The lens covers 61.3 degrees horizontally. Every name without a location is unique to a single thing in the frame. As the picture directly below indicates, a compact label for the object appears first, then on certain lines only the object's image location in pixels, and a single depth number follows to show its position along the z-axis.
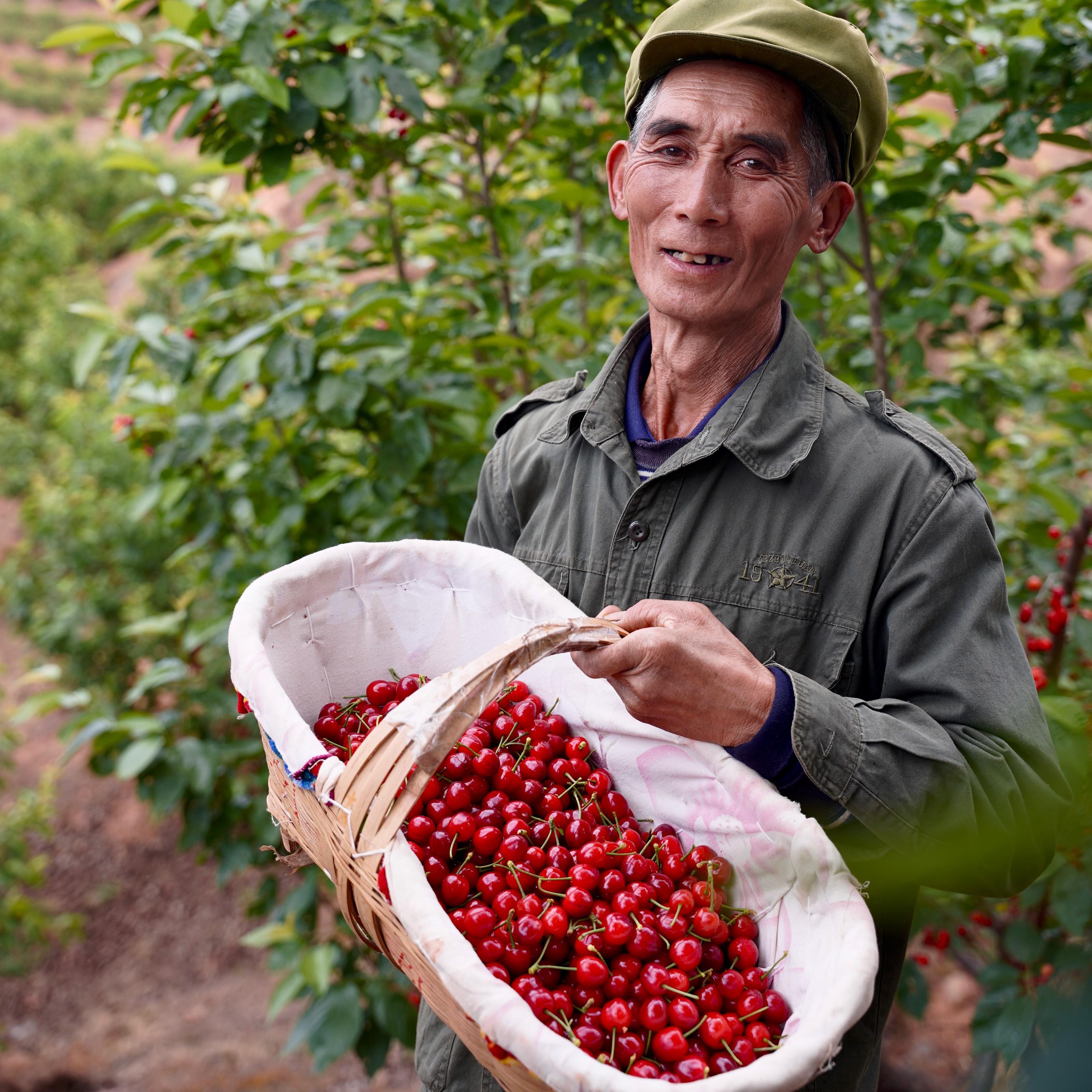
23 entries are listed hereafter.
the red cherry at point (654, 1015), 1.02
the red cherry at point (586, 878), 1.13
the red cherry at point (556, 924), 1.09
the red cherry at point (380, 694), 1.42
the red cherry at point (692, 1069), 0.97
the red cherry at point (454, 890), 1.16
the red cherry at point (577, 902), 1.12
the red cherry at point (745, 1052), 1.00
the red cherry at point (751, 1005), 1.04
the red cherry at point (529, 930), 1.07
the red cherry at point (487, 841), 1.21
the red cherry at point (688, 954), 1.07
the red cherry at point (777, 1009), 1.04
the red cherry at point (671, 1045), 0.99
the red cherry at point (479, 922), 1.09
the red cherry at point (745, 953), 1.10
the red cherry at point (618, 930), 1.08
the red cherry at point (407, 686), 1.40
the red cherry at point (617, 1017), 1.01
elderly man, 1.06
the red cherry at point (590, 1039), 1.00
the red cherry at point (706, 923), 1.09
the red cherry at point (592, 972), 1.06
